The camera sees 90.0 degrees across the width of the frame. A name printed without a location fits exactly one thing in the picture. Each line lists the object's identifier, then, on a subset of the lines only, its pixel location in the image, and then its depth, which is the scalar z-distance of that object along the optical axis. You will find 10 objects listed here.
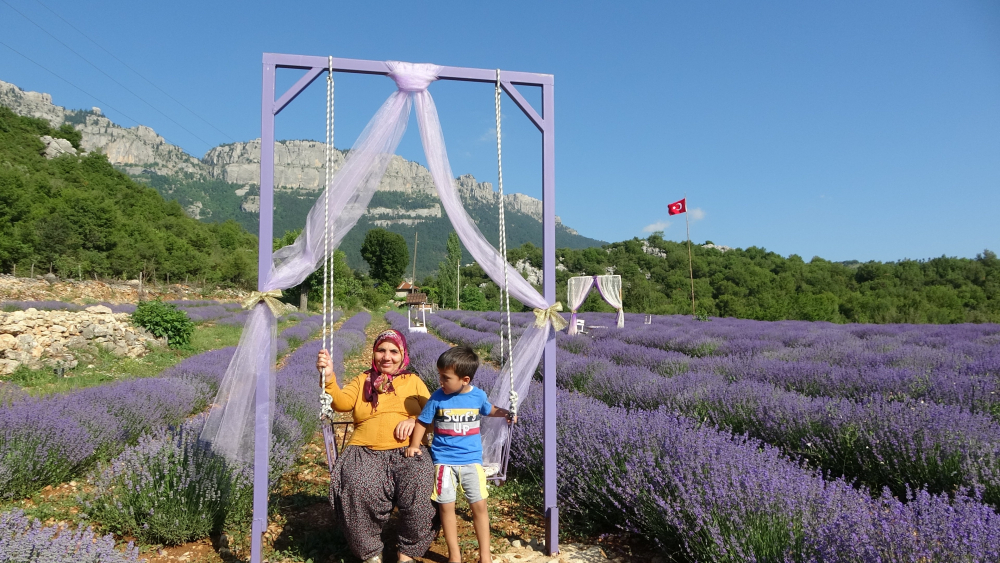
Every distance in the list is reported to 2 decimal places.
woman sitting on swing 1.96
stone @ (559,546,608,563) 2.15
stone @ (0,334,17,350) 6.08
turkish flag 18.48
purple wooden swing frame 2.06
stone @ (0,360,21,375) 5.77
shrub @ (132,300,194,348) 8.54
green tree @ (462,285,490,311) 37.44
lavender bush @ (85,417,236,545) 2.11
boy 1.99
